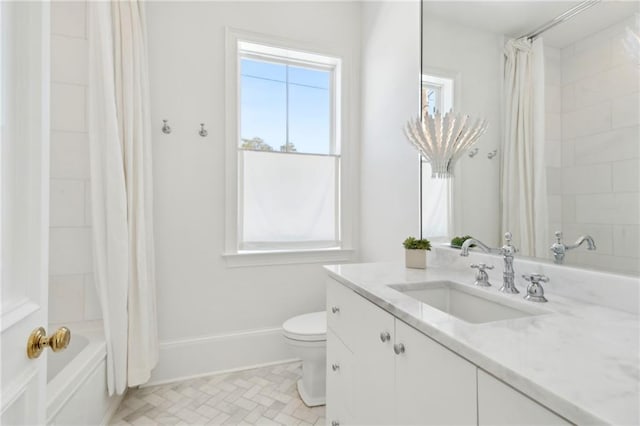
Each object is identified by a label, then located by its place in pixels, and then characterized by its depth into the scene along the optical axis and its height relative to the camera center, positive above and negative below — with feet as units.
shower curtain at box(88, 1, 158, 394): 5.38 +0.44
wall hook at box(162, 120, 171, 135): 6.81 +1.87
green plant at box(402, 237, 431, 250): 4.87 -0.50
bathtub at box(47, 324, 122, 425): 4.01 -2.51
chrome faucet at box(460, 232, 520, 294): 3.47 -0.68
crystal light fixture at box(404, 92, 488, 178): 4.71 +1.20
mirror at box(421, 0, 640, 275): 3.04 +0.98
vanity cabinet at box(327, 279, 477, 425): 2.24 -1.48
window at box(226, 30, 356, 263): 7.66 +1.61
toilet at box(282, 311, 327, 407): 5.85 -2.69
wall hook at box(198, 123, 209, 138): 7.13 +1.87
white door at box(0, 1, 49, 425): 2.01 +0.10
